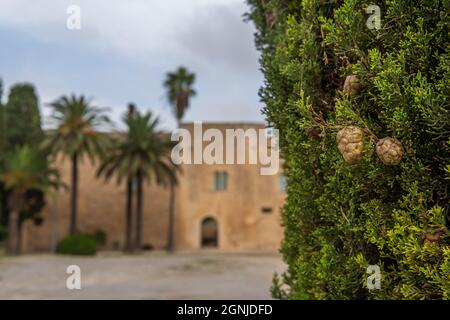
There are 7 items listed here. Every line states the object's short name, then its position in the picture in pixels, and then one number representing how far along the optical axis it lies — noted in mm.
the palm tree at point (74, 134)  30328
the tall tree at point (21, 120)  33906
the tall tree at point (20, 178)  30516
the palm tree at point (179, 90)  37569
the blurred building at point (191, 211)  36750
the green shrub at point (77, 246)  30812
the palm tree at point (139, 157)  31203
